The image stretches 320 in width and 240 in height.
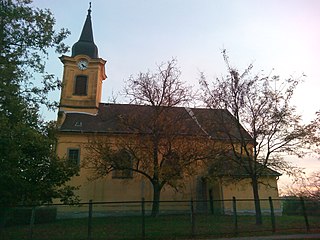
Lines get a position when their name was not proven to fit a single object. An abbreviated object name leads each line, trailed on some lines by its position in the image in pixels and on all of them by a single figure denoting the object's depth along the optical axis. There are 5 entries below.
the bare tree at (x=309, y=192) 18.23
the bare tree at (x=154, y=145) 19.86
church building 21.59
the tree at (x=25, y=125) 11.46
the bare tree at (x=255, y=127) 17.23
